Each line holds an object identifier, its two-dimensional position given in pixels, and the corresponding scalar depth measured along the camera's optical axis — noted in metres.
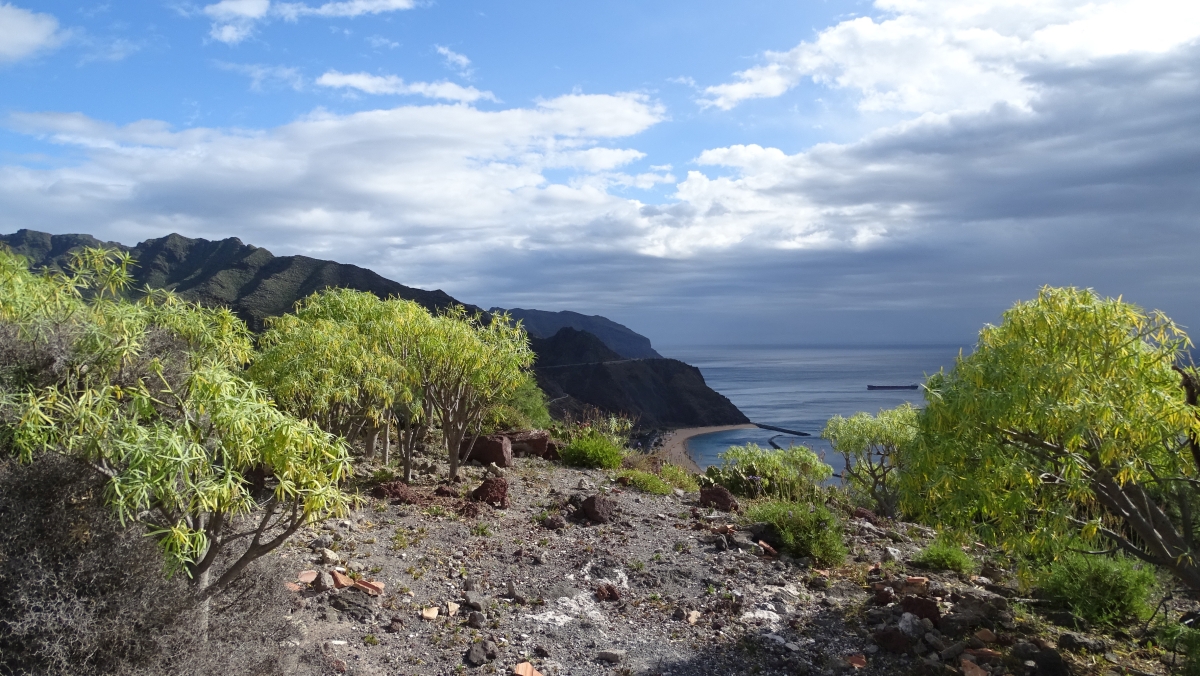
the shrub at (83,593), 4.00
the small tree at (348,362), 8.70
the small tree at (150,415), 3.95
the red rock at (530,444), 15.77
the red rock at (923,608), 6.68
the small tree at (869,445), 15.73
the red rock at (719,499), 11.67
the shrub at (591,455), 15.07
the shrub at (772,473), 13.59
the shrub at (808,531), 8.88
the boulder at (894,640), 6.38
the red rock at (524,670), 5.65
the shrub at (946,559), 8.71
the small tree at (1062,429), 4.73
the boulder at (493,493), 10.37
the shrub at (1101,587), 7.18
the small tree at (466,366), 10.86
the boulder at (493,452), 13.62
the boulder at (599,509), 10.05
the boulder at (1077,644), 6.42
